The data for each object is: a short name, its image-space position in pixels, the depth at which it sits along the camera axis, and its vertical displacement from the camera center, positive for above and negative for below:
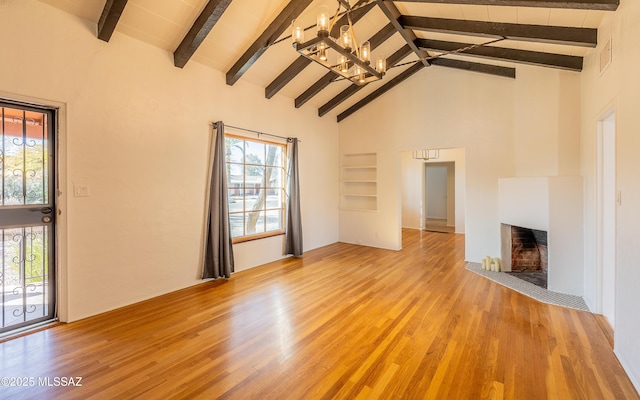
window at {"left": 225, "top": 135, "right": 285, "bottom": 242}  4.46 +0.22
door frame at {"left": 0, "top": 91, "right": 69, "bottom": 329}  2.75 -0.06
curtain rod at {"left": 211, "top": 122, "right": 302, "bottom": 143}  3.98 +1.10
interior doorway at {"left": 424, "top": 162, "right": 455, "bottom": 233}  9.89 +0.11
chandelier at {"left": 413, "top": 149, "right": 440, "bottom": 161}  7.90 +1.25
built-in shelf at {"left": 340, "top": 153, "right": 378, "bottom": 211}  6.49 +0.40
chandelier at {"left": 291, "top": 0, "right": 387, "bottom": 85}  2.25 +1.34
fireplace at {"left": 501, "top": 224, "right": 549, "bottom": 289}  4.30 -0.79
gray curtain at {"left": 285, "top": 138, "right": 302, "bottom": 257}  5.24 -0.13
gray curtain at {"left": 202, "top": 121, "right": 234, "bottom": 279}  3.92 -0.30
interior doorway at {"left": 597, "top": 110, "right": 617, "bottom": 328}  2.77 -0.16
